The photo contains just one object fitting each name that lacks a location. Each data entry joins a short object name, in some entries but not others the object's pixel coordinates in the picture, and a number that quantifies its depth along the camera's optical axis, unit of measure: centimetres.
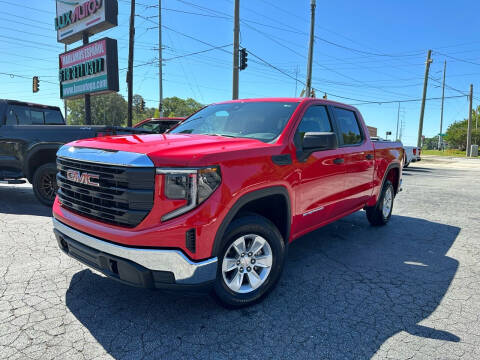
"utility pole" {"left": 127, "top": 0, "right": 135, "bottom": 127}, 1941
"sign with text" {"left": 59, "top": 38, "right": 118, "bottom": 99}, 1609
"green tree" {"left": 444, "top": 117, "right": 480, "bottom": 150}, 6900
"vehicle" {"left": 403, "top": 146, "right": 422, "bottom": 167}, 1708
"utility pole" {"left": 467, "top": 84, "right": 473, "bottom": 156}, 4109
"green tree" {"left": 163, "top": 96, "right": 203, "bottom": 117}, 10560
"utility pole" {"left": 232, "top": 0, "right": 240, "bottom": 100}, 1591
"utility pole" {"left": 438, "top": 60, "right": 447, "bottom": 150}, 5272
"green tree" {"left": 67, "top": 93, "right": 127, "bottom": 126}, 8106
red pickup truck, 227
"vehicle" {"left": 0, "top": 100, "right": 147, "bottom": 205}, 575
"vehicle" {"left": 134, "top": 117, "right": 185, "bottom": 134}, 982
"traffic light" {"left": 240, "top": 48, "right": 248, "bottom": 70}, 1607
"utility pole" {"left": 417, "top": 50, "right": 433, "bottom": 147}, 3053
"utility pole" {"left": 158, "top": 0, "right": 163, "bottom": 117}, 3363
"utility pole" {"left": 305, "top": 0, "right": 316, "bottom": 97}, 2038
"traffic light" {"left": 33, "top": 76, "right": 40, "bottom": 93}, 2875
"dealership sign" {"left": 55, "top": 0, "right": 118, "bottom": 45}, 1606
